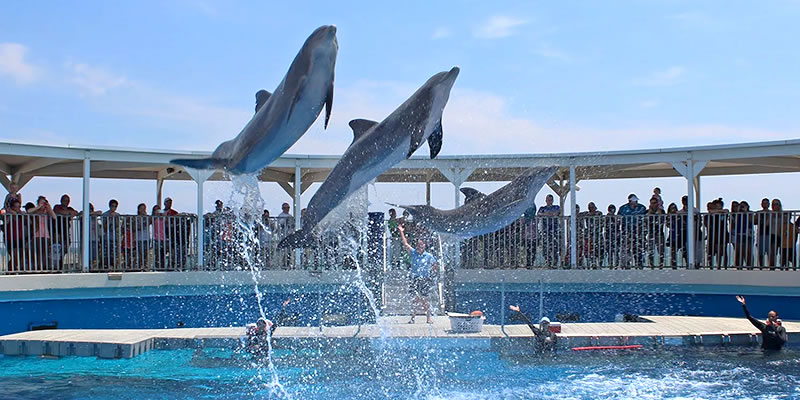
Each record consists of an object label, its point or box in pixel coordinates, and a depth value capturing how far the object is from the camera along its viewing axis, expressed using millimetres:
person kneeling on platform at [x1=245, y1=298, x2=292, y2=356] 11398
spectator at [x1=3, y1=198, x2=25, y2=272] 13891
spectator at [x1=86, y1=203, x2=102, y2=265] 15258
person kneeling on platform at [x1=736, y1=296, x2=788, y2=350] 11594
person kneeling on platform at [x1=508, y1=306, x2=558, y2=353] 11438
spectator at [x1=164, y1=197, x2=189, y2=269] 15656
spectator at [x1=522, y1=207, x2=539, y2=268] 16281
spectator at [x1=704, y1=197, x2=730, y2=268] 15039
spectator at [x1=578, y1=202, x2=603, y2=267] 16000
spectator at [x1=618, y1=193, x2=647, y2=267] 15680
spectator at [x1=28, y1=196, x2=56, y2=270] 14227
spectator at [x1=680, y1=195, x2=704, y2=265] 15516
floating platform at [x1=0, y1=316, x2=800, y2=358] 11648
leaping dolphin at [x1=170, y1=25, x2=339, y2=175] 6332
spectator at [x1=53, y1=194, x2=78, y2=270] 14648
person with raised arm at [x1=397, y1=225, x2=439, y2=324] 13250
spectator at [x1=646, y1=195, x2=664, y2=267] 15609
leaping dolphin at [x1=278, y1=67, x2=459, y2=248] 6871
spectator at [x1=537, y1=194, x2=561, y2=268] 16234
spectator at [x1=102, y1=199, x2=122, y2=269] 15195
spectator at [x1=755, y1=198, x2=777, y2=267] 14586
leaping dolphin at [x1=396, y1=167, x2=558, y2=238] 8328
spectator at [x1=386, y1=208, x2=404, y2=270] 15935
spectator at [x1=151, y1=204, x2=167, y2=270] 15550
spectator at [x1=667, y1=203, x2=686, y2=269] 15523
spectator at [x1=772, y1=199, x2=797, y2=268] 14430
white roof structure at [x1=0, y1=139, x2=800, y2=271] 15148
